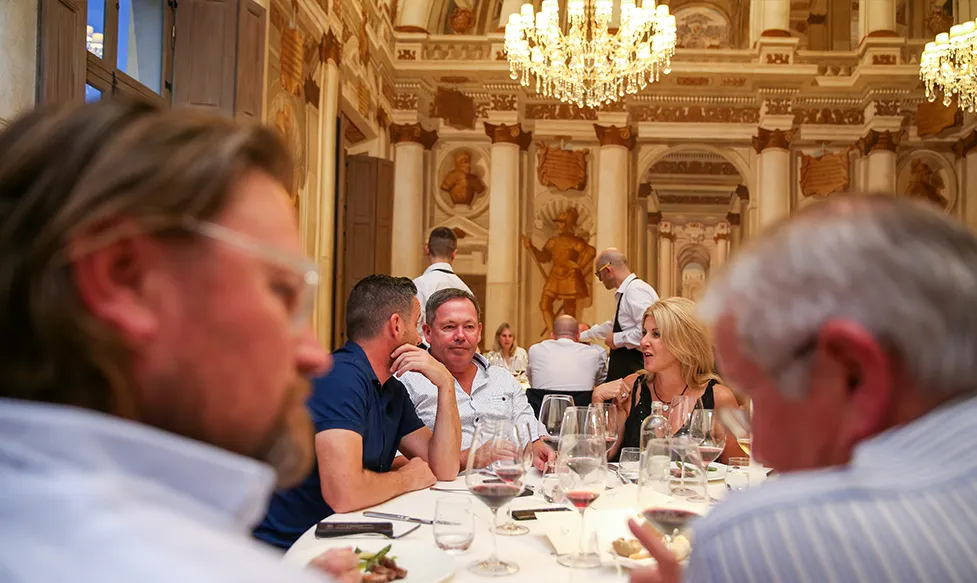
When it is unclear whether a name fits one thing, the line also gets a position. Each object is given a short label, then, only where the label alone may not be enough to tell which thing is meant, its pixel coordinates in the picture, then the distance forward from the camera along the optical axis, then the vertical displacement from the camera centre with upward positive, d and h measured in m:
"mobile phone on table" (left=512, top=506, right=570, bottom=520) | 2.45 -0.64
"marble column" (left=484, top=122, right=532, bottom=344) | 13.78 +1.73
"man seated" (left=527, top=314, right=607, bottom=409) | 6.79 -0.47
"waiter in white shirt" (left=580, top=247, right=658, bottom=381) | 7.20 +0.07
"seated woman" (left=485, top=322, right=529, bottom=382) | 9.62 -0.54
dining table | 1.93 -0.65
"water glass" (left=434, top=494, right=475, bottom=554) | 1.99 -0.55
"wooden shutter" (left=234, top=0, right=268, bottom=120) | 6.25 +2.12
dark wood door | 11.44 +1.39
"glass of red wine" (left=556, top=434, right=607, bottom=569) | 2.00 -0.45
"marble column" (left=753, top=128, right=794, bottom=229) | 14.03 +2.69
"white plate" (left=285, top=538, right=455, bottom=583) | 1.84 -0.62
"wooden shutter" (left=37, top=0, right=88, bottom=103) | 4.05 +1.41
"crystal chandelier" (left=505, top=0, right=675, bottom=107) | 9.66 +3.51
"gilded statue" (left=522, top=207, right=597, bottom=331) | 14.22 +0.99
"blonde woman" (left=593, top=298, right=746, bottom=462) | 4.25 -0.27
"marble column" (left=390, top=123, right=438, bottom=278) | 13.61 +2.09
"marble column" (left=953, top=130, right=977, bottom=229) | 13.66 +2.67
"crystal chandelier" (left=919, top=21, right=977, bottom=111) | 9.76 +3.42
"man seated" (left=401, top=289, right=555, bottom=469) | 4.09 -0.35
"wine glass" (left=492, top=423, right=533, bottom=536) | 2.25 -0.44
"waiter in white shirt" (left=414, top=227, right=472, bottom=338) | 7.07 +0.45
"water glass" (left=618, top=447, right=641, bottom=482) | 3.18 -0.62
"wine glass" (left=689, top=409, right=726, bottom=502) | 2.85 -0.44
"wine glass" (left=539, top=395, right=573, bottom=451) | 3.06 -0.39
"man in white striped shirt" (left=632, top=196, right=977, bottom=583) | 0.91 -0.10
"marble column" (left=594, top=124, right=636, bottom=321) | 14.05 +2.36
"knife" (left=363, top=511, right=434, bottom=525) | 2.42 -0.65
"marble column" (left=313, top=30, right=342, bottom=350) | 9.76 +1.85
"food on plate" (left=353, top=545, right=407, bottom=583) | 1.79 -0.61
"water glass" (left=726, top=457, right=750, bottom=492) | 2.95 -0.61
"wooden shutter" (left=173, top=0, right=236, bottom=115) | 6.13 +2.05
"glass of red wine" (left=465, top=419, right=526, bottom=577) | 2.08 -0.43
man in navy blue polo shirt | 2.63 -0.43
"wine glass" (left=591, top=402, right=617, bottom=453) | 3.11 -0.44
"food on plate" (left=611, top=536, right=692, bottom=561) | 1.93 -0.60
